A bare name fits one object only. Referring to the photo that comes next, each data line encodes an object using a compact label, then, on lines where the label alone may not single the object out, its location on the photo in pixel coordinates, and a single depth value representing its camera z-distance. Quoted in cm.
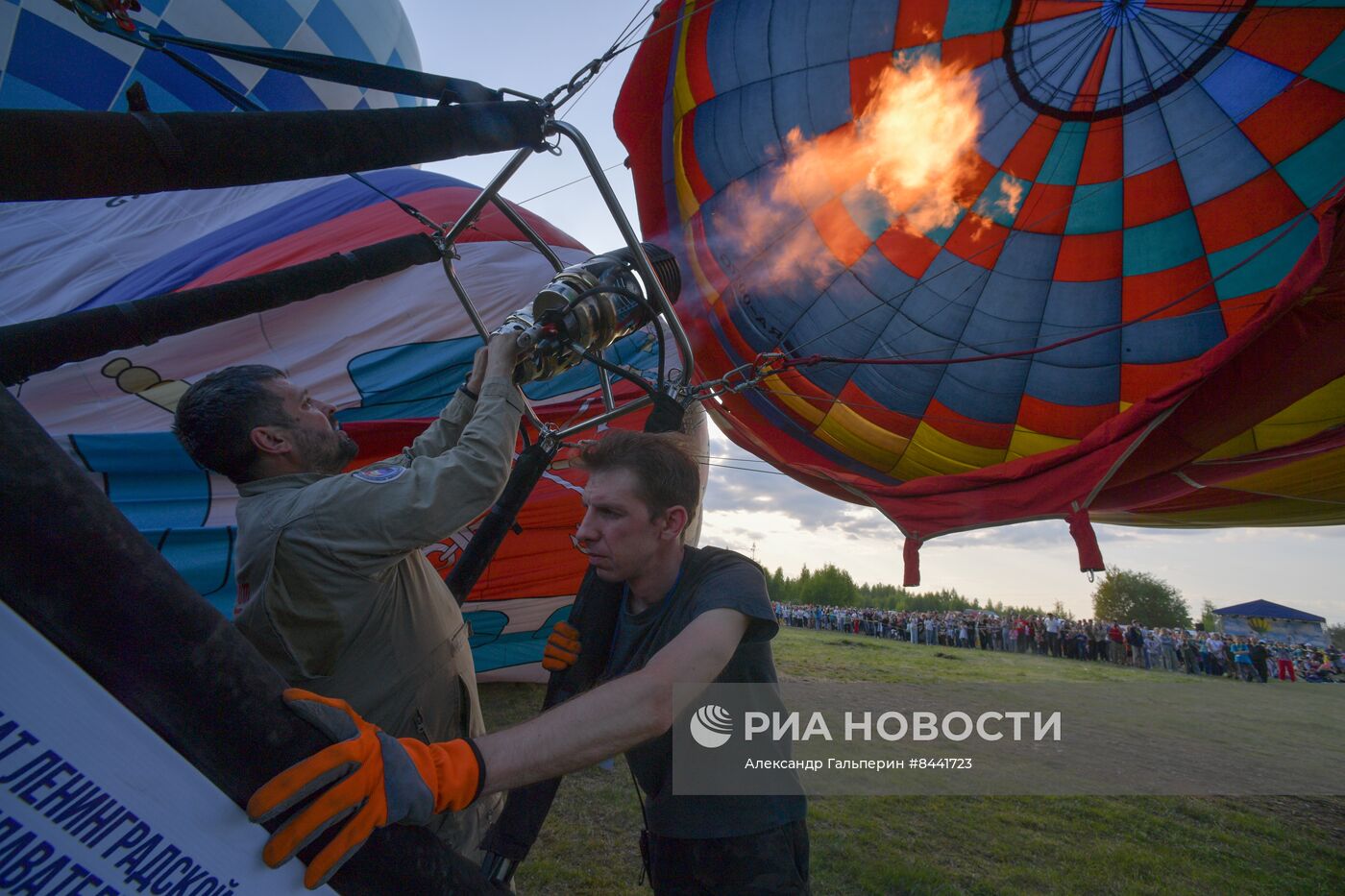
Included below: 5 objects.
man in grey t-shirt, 78
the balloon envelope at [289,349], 354
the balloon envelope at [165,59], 461
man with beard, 131
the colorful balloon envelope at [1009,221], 388
